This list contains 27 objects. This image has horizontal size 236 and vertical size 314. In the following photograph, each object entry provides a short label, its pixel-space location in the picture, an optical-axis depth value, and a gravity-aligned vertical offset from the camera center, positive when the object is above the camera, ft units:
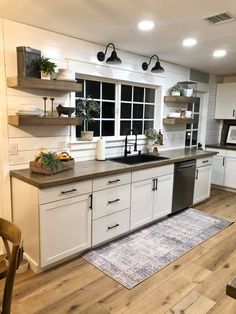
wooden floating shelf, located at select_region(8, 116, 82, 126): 8.00 -0.13
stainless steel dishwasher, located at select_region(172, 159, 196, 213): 12.36 -3.10
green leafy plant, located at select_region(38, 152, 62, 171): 8.04 -1.34
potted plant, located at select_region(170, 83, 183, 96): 13.88 +1.64
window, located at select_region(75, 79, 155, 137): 11.41 +0.63
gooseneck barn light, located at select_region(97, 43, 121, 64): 9.77 +2.22
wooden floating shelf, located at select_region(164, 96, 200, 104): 13.75 +1.15
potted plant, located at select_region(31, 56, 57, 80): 8.20 +1.61
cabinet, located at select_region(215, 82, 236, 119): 17.25 +1.41
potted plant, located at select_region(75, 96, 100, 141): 10.44 +0.32
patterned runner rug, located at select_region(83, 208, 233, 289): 8.25 -4.68
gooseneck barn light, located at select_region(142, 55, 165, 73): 11.60 +2.26
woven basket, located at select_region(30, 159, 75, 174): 8.08 -1.61
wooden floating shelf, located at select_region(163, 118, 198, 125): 13.92 -0.01
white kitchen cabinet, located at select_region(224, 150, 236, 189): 16.55 -3.03
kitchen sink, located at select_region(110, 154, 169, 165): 11.83 -1.83
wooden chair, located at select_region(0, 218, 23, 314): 3.95 -2.18
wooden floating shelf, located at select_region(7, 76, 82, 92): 7.88 +1.05
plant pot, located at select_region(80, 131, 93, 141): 10.69 -0.69
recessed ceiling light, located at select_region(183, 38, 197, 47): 9.76 +3.05
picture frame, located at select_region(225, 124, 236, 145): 18.19 -0.90
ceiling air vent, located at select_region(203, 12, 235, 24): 7.38 +3.01
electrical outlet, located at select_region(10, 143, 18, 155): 8.55 -1.07
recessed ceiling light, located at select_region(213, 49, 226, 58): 11.46 +3.10
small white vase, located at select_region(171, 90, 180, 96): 13.86 +1.45
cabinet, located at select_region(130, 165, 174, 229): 10.44 -3.30
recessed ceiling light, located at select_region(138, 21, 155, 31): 8.06 +3.00
